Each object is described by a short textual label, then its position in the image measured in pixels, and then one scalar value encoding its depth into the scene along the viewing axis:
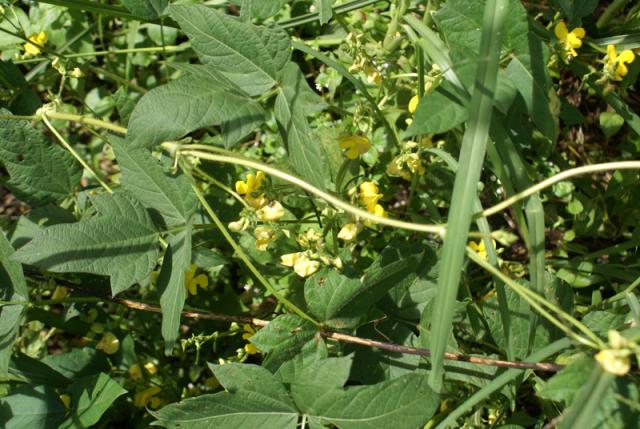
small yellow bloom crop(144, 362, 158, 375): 0.97
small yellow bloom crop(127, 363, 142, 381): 0.94
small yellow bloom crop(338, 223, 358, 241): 0.78
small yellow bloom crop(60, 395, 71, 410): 0.88
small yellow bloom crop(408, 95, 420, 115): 0.85
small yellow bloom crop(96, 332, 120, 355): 0.92
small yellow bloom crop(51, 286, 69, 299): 0.91
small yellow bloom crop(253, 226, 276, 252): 0.79
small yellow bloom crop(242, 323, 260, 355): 0.85
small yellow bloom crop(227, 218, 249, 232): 0.77
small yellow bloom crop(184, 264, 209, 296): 0.89
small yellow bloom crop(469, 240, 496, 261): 0.86
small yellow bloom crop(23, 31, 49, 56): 0.92
